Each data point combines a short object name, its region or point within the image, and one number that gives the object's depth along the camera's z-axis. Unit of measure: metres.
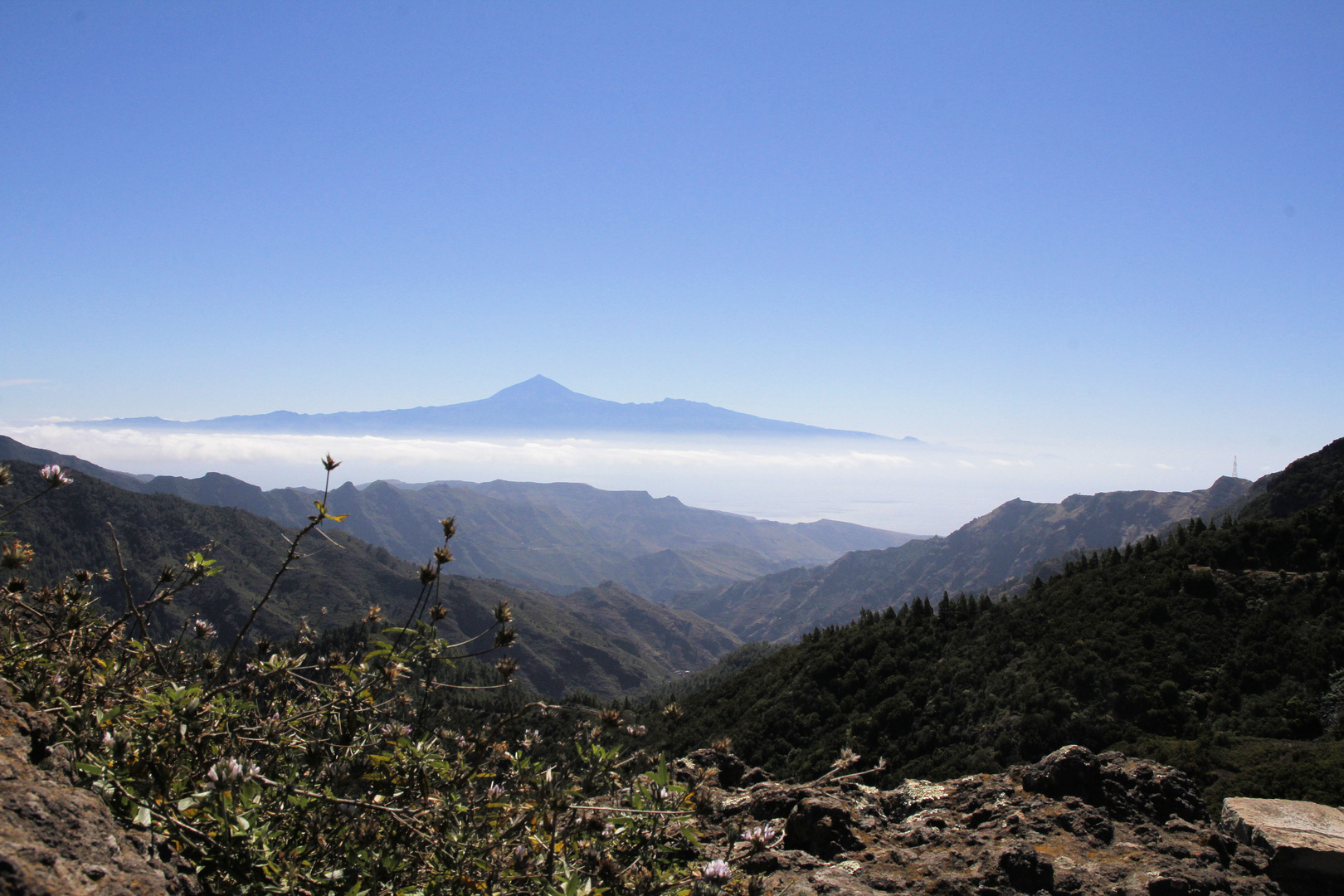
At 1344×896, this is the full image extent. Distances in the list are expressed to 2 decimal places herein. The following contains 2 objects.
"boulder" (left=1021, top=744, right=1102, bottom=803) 5.50
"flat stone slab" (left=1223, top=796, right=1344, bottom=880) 4.16
